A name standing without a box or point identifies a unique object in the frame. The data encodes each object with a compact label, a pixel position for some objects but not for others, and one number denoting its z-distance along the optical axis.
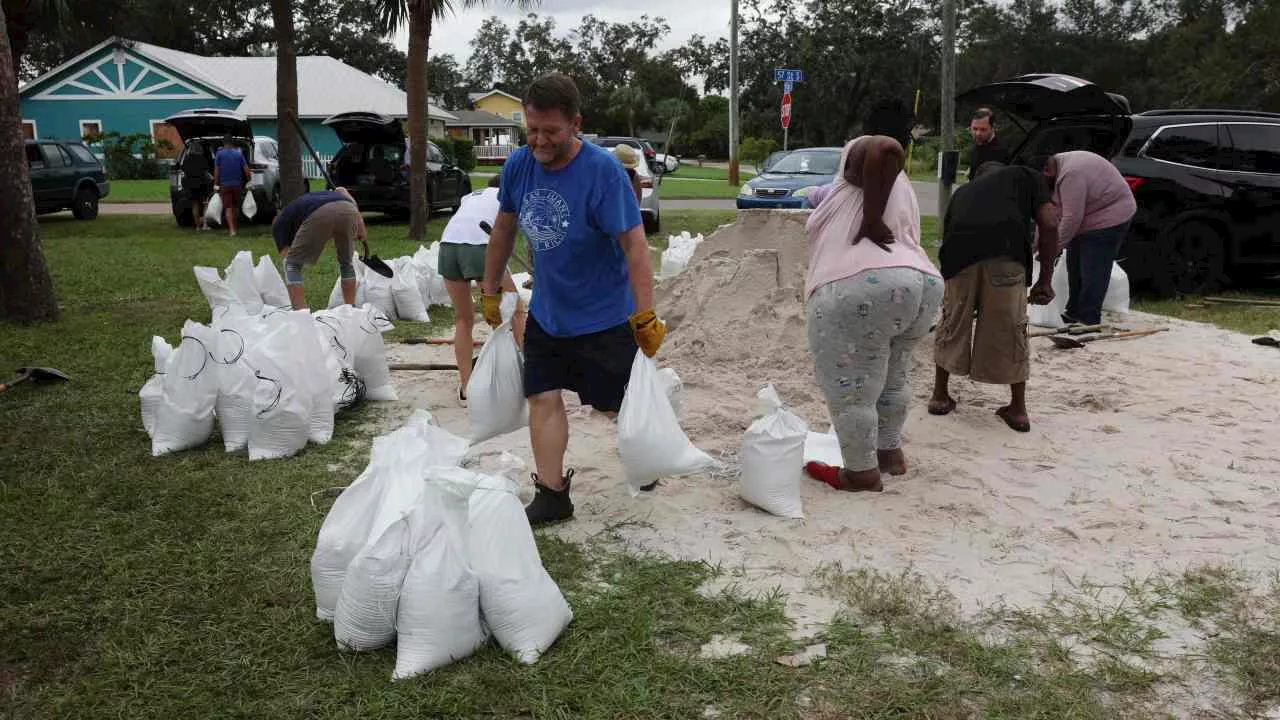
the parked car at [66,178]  17.23
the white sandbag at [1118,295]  8.30
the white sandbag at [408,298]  8.38
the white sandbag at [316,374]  4.77
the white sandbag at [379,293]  8.21
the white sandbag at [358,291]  7.72
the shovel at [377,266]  7.81
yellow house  75.69
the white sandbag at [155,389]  4.86
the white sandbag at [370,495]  2.88
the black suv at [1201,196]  8.83
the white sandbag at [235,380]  4.62
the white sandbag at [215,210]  15.34
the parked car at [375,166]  16.80
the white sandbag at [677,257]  8.75
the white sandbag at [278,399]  4.59
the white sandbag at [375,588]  2.71
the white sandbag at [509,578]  2.74
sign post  20.28
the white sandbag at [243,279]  6.90
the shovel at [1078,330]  7.39
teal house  38.78
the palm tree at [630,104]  67.06
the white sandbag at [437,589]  2.68
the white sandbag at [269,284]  7.52
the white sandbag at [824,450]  4.45
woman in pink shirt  3.69
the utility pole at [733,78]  26.50
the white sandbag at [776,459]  3.85
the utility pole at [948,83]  13.95
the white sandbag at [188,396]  4.69
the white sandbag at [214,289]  5.57
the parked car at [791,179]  14.92
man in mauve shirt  7.22
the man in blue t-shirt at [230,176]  14.85
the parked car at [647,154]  16.83
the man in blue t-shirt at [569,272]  3.50
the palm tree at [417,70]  14.14
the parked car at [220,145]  16.41
